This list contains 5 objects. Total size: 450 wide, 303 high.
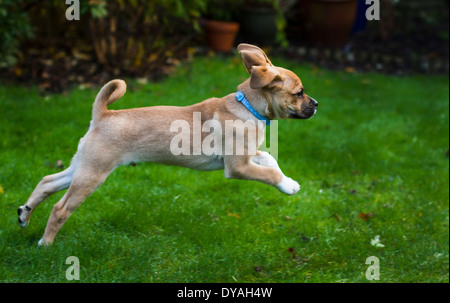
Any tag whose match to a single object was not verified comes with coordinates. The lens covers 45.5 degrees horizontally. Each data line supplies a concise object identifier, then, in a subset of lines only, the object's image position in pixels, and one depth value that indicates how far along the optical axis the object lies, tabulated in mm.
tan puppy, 3748
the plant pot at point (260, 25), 10094
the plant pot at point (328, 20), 10125
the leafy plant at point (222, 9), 9936
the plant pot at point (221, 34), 9484
